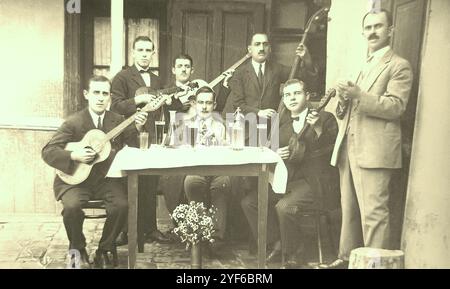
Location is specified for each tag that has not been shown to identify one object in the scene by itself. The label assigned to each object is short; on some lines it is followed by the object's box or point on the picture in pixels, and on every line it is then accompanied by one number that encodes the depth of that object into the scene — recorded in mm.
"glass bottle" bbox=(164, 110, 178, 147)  5098
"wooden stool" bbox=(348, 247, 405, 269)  5137
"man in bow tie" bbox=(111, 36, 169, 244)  5188
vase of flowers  5020
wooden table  4801
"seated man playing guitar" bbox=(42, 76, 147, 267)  5000
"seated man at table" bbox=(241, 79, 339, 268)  5211
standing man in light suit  5152
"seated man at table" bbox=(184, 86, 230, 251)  5176
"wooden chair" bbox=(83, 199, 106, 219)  5008
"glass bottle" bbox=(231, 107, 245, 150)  5047
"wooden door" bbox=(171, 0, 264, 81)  5340
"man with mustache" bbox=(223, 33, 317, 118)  5348
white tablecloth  4770
